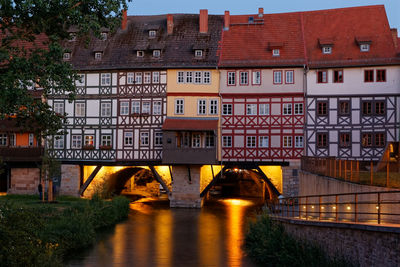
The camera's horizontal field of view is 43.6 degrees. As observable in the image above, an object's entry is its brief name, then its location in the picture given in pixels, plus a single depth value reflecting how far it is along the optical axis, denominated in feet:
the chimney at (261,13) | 106.63
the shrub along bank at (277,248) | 44.73
